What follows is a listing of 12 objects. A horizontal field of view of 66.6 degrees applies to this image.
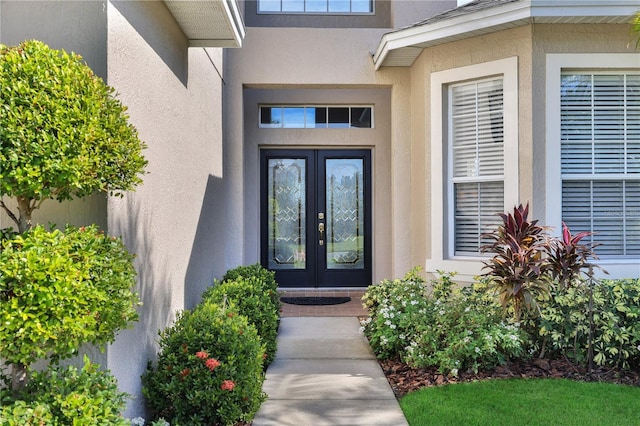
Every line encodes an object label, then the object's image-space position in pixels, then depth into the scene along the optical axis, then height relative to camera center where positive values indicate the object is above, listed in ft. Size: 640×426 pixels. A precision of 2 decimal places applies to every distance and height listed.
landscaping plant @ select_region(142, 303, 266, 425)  10.71 -3.76
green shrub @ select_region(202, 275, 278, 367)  15.93 -3.20
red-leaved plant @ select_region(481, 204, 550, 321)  15.29 -1.85
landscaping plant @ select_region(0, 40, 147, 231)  6.98 +1.22
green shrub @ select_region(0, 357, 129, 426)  6.91 -2.87
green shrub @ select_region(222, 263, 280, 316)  19.43 -2.83
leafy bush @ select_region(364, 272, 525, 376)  14.89 -3.98
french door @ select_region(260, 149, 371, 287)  30.73 -0.59
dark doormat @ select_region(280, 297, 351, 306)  27.32 -5.32
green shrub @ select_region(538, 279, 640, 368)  15.02 -3.72
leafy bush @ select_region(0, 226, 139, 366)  6.60 -1.20
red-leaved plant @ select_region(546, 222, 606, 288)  15.74 -1.75
